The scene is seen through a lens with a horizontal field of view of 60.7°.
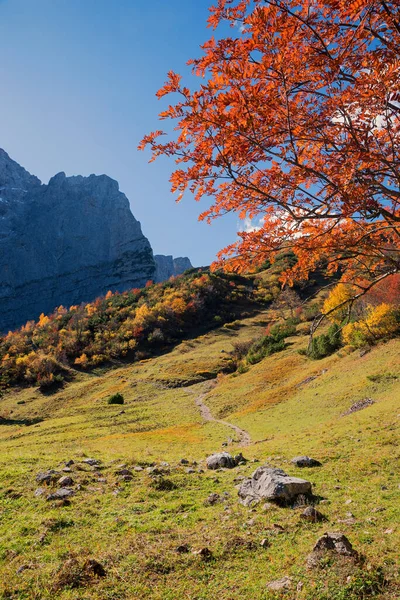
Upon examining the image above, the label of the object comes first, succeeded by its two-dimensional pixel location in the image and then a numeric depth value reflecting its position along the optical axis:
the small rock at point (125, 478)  10.38
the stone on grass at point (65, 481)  9.72
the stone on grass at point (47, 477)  10.06
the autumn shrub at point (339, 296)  44.33
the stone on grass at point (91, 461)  12.25
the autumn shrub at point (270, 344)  53.89
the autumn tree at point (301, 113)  4.86
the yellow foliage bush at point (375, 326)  32.78
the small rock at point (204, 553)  5.86
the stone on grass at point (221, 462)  12.70
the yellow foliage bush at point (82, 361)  71.88
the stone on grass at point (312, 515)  7.09
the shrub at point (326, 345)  41.94
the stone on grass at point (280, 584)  4.97
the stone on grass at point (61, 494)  8.74
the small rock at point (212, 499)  8.63
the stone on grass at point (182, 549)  6.10
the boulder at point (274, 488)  8.08
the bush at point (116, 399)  43.06
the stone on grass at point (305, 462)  11.43
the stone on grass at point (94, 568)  5.38
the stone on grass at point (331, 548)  5.33
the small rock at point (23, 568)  5.60
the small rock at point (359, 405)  20.67
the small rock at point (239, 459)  12.83
